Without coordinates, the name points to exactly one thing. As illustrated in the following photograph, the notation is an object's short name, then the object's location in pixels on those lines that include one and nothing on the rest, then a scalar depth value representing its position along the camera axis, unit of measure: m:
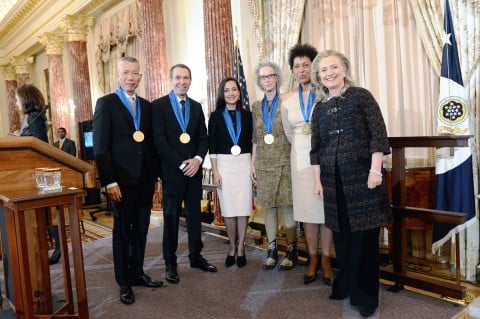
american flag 4.67
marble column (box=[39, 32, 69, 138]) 9.88
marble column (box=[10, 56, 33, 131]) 13.21
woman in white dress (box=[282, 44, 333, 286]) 2.89
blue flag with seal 3.10
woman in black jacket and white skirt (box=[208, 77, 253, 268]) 3.21
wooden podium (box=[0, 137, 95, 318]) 1.81
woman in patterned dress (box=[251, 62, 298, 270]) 3.09
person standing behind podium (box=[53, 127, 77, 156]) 7.46
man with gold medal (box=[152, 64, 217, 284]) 2.98
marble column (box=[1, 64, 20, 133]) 13.55
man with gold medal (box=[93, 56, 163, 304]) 2.64
